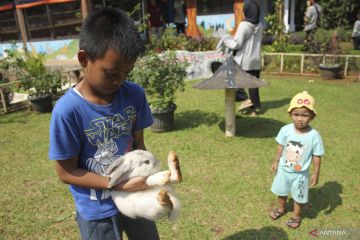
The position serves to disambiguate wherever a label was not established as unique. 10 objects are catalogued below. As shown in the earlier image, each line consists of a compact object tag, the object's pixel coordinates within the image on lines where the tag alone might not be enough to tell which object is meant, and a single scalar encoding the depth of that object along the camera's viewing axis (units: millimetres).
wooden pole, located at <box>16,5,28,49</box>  13188
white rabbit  1663
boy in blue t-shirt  1508
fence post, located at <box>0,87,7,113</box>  7842
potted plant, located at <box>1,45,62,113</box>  7772
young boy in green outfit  3078
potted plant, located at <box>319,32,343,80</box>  9172
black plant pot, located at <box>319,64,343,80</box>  9133
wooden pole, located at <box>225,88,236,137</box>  5543
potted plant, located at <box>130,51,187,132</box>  5898
